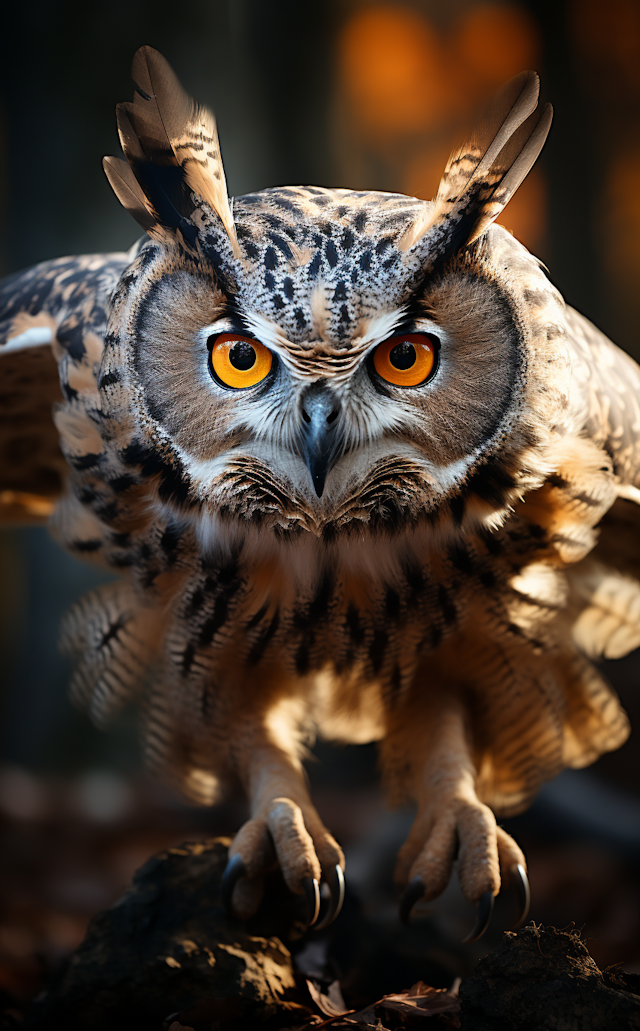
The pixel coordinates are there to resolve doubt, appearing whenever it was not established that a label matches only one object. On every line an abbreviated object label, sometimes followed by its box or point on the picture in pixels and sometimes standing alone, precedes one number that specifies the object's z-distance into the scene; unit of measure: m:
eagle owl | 2.69
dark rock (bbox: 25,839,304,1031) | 2.74
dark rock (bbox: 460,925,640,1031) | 2.66
